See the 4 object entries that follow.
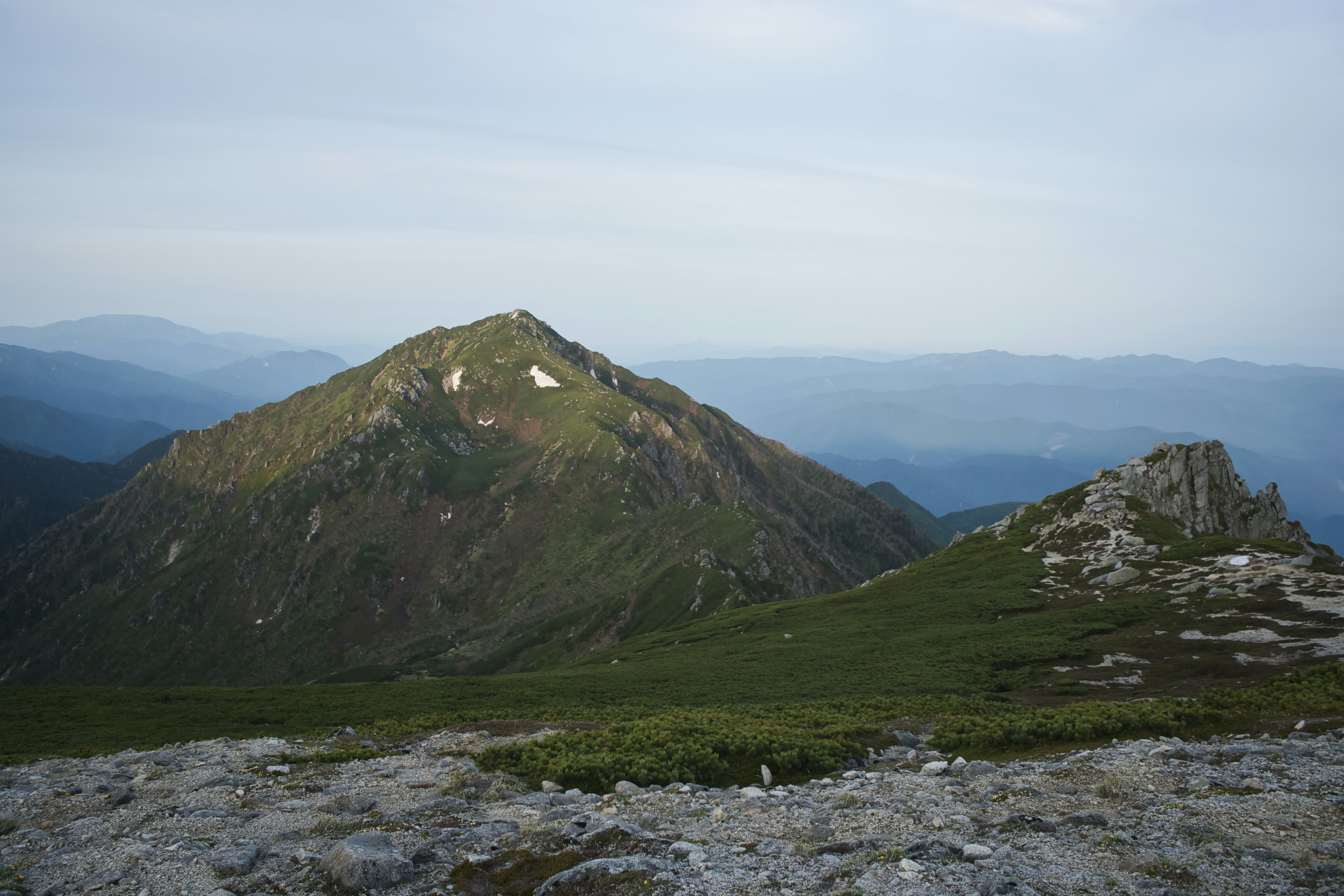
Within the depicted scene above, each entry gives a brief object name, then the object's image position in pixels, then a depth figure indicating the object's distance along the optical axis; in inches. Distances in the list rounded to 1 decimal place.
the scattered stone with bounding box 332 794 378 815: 863.1
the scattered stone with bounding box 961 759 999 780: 896.9
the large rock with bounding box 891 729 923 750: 1154.7
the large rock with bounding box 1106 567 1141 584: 2699.3
